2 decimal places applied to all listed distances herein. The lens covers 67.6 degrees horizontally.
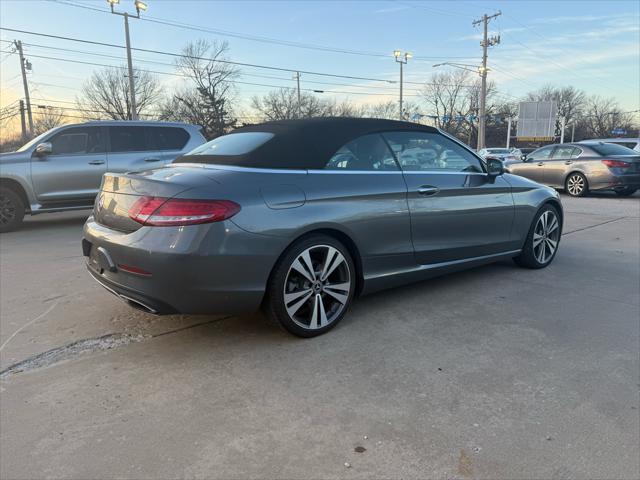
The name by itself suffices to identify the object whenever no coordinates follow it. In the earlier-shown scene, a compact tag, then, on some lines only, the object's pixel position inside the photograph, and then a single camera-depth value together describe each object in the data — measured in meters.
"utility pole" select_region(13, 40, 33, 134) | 41.34
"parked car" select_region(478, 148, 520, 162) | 37.59
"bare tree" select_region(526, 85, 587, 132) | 90.12
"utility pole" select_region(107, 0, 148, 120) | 27.41
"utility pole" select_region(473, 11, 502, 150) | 40.78
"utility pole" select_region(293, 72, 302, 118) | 46.78
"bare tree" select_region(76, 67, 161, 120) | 58.44
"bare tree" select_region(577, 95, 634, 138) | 89.44
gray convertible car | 2.88
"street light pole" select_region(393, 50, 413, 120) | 45.66
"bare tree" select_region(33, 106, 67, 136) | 61.41
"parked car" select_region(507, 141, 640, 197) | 12.29
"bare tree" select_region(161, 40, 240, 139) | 55.84
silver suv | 7.92
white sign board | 56.97
